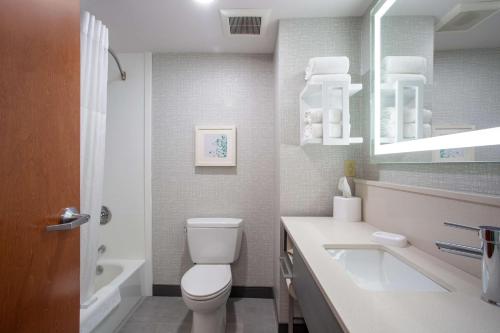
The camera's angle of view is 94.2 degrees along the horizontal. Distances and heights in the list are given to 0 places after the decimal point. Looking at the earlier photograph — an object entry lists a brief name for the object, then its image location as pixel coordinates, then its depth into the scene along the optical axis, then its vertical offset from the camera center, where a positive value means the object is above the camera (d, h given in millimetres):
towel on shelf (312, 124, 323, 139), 1398 +211
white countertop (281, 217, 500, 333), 474 -328
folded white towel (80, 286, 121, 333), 1253 -855
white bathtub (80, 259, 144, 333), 1368 -935
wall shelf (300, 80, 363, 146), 1337 +297
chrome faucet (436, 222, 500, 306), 531 -211
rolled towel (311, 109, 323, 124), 1403 +303
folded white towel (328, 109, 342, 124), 1355 +298
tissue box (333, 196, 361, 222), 1421 -263
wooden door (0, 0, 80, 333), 641 +12
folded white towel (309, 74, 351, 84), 1348 +515
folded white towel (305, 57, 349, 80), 1362 +593
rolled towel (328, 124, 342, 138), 1360 +207
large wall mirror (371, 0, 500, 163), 685 +323
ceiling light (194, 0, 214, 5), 1434 +1018
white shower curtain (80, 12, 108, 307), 1189 +159
